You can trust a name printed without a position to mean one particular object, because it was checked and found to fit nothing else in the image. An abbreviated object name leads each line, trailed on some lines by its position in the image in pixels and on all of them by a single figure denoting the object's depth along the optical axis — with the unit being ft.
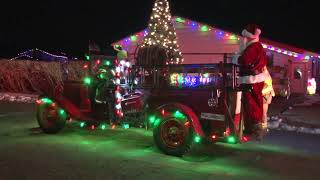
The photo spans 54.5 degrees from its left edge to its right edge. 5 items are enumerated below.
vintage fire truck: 18.28
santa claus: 18.14
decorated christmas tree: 49.92
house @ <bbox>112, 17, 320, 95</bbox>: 53.18
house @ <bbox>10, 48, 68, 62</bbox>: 98.18
